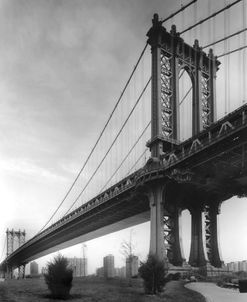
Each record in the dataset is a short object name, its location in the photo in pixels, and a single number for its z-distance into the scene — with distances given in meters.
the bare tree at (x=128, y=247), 51.62
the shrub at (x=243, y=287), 28.66
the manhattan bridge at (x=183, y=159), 45.50
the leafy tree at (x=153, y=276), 28.34
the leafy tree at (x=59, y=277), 22.95
